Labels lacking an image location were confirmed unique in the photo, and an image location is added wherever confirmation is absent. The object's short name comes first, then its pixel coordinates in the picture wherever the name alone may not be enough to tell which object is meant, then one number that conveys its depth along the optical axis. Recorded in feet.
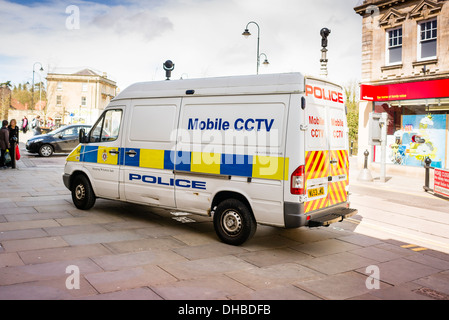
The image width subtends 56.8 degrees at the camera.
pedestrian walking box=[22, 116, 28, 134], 103.56
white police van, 18.54
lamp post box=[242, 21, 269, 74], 77.05
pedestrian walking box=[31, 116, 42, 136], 86.54
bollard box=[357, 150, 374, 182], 50.15
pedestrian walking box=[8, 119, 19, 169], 48.80
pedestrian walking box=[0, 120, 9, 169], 47.83
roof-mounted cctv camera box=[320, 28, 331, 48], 45.32
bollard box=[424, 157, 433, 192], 42.35
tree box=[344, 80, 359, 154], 107.55
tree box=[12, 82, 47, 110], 245.55
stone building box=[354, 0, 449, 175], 53.62
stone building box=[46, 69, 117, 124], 217.15
